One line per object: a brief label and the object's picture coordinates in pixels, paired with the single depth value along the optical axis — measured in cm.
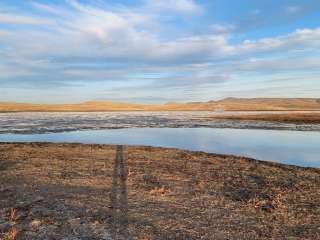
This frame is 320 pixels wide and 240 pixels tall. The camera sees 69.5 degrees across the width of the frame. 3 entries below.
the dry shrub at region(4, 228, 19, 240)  444
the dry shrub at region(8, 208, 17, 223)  513
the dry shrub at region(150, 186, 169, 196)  685
